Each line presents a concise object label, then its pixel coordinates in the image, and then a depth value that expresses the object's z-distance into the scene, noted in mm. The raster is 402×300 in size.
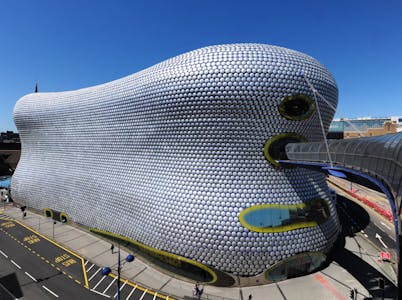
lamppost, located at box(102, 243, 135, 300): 19094
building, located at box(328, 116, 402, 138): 95062
